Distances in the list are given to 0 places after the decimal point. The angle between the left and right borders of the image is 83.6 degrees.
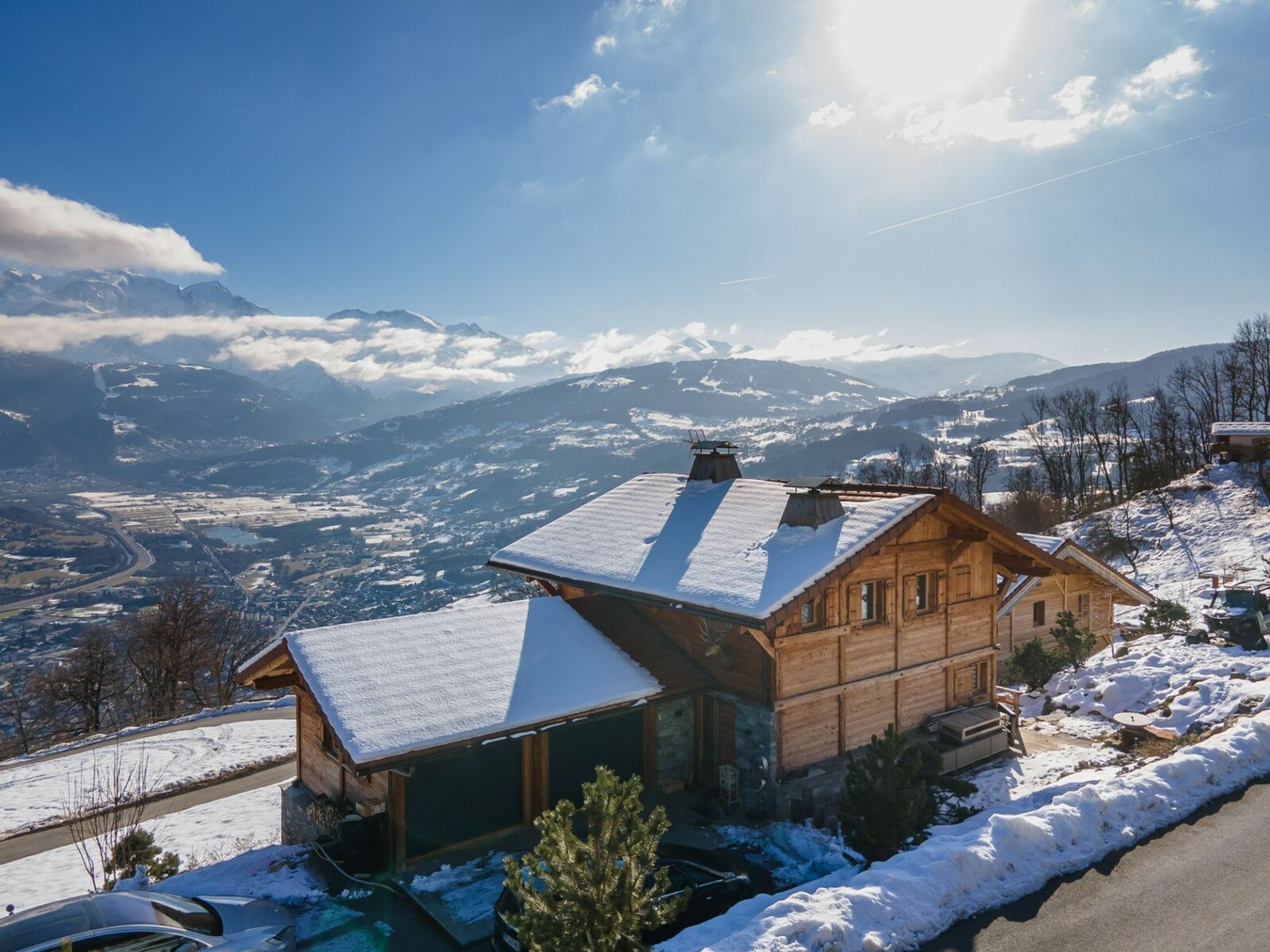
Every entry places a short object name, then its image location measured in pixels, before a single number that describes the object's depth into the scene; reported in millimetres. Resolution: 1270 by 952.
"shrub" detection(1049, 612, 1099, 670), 27688
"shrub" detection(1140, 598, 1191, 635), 29516
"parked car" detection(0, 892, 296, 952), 8965
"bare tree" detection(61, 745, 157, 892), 14289
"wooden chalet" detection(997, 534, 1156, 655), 31281
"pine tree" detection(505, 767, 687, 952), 7152
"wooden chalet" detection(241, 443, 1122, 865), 14586
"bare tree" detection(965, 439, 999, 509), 72875
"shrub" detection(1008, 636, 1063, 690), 27141
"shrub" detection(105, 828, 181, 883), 13906
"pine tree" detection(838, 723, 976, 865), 12977
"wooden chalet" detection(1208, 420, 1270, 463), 51781
